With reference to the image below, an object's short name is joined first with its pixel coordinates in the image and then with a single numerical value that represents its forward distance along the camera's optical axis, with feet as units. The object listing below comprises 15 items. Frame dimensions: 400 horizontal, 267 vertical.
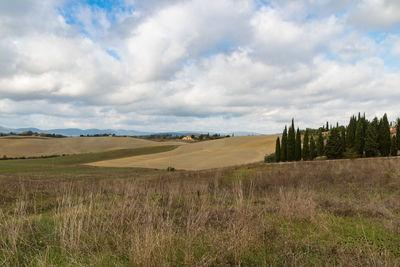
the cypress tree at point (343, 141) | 159.67
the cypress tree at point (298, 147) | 159.43
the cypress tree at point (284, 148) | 161.43
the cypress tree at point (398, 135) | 149.18
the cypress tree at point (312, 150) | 161.25
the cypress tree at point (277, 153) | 165.22
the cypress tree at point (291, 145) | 159.74
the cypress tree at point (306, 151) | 160.45
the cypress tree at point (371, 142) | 148.15
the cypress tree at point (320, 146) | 166.40
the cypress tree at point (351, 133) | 155.37
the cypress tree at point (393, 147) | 149.28
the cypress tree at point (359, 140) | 151.64
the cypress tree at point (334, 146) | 156.76
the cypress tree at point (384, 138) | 148.36
